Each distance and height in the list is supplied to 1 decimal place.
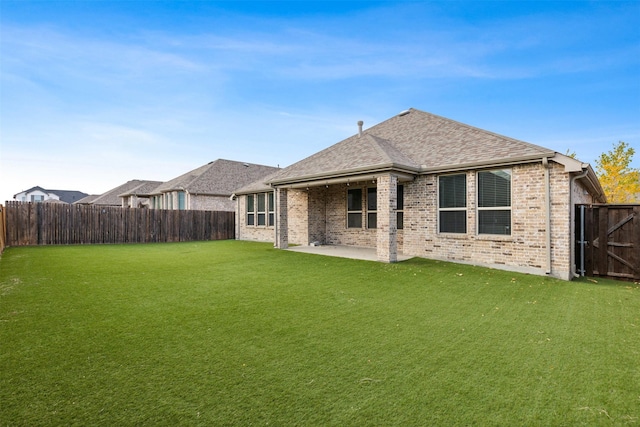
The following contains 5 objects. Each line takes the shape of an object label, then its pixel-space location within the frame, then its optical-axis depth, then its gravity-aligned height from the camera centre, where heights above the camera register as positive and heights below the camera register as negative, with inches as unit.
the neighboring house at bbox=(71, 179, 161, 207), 1290.6 +87.5
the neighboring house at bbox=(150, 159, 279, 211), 947.3 +88.4
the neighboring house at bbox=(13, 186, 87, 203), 2402.8 +157.7
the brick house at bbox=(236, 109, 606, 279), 311.4 +21.4
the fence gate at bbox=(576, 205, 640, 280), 314.2 -31.6
